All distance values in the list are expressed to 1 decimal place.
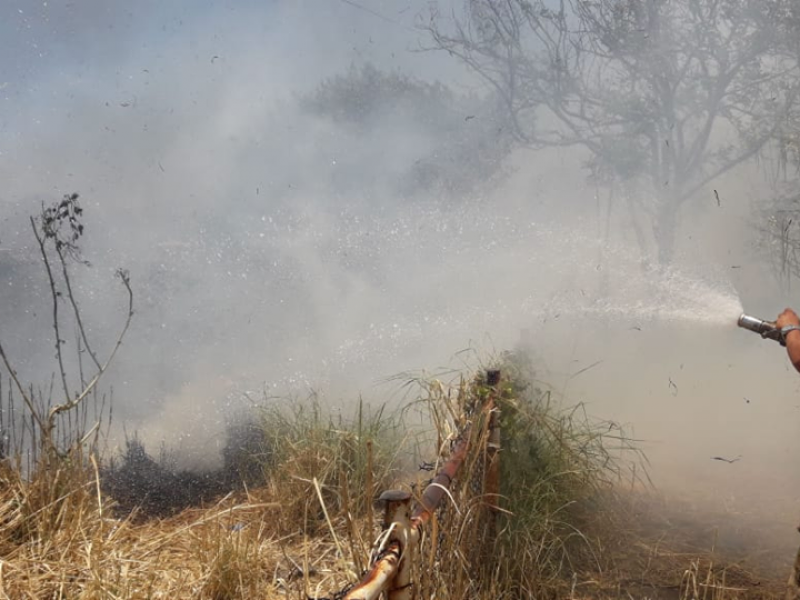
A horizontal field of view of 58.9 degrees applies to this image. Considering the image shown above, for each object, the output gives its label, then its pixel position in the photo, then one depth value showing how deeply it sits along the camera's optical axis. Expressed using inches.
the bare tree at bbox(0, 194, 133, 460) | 136.6
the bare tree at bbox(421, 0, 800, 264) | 390.0
